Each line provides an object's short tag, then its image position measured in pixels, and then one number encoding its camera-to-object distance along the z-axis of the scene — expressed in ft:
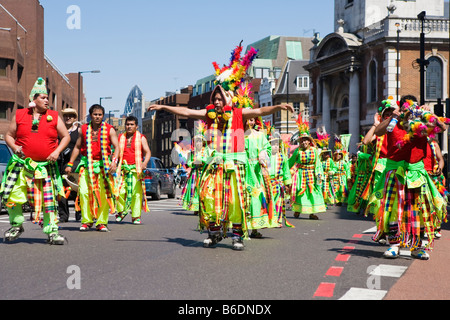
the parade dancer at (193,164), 45.37
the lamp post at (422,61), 87.16
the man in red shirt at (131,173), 42.37
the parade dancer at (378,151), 28.60
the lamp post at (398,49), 144.56
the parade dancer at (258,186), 30.12
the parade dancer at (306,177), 48.96
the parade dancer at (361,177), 48.62
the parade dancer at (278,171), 39.06
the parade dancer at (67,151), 41.57
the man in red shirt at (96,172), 36.47
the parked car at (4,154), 50.98
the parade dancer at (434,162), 29.42
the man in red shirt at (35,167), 28.89
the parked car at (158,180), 76.02
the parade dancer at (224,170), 28.71
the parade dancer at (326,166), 63.10
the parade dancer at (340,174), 71.82
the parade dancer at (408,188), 26.43
